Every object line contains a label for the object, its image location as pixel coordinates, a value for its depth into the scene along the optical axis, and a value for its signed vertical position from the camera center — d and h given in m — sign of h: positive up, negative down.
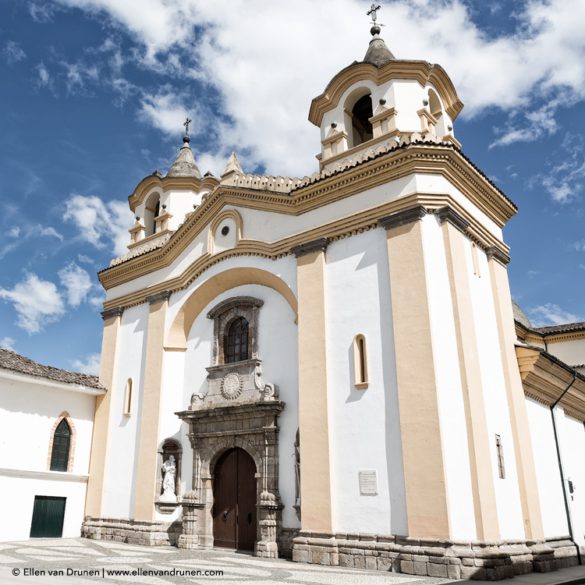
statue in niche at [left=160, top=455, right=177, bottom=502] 15.70 +0.92
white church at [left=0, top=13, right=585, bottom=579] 11.45 +3.00
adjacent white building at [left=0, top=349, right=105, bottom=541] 16.27 +1.93
